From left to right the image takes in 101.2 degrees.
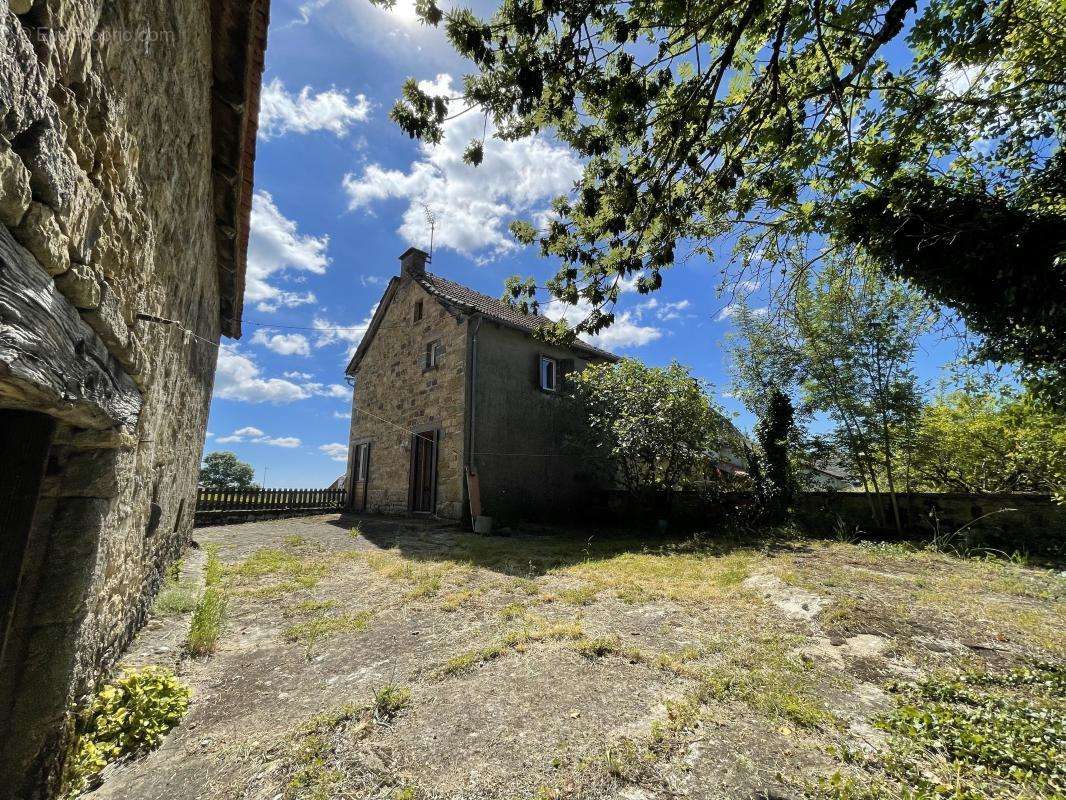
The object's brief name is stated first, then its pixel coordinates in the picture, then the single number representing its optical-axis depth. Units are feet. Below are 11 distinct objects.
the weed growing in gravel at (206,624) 11.35
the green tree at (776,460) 30.48
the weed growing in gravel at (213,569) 17.66
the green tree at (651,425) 34.17
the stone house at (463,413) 36.32
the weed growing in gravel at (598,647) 11.46
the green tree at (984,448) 22.82
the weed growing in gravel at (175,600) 12.97
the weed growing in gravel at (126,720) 6.84
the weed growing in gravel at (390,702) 8.68
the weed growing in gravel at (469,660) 10.55
